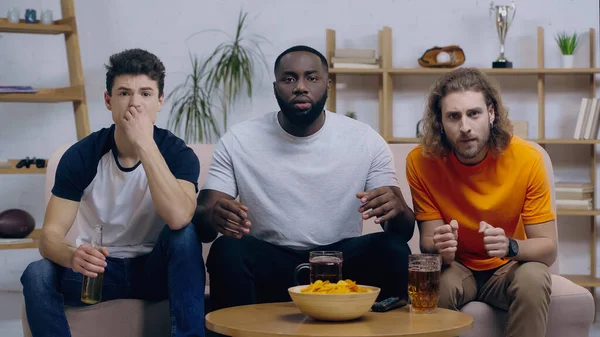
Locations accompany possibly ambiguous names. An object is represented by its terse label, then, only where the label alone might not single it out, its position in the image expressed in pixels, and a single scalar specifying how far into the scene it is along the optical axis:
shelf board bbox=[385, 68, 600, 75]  4.37
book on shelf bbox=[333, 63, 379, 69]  4.51
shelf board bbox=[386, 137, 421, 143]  4.50
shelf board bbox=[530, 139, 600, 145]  4.33
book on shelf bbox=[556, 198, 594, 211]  4.35
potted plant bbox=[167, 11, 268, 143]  4.64
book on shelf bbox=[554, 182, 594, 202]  4.36
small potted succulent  4.45
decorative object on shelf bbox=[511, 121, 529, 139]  4.48
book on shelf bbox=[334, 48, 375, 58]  4.50
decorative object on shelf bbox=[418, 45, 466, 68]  4.45
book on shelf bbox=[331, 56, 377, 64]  4.51
